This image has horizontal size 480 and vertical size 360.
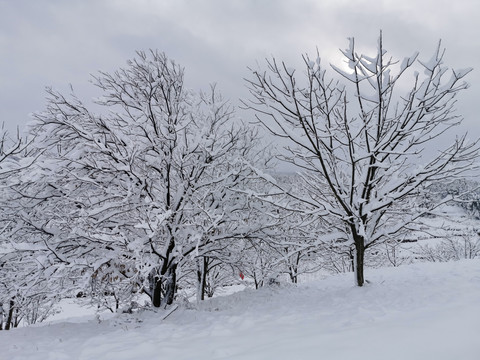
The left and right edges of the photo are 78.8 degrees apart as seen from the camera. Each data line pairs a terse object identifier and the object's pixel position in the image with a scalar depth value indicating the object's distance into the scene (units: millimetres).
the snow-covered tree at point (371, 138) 5215
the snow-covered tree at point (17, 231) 5145
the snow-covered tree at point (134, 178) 5617
